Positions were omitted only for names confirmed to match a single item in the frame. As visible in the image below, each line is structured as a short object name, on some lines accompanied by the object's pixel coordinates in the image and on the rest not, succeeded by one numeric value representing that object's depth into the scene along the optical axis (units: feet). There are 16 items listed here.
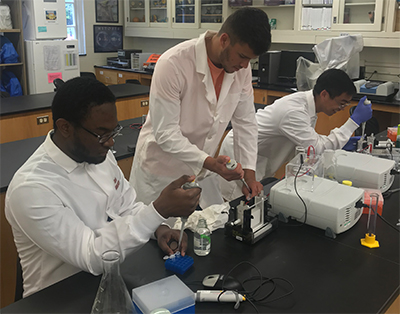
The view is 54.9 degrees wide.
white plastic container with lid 2.97
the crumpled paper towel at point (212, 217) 4.53
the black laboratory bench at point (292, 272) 3.24
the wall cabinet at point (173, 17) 17.22
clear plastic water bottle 3.98
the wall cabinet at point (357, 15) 12.44
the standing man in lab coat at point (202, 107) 4.86
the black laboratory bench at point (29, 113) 10.36
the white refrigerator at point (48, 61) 16.81
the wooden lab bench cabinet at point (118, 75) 18.84
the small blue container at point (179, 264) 3.65
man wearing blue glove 7.21
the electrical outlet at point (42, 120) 10.97
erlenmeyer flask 2.65
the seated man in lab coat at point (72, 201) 3.35
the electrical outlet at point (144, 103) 13.47
